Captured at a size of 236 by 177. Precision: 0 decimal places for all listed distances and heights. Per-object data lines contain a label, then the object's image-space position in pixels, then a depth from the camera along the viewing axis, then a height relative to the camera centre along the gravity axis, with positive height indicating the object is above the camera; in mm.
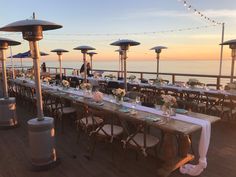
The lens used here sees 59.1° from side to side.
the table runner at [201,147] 3064 -1200
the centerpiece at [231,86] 6329 -612
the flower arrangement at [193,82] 6812 -517
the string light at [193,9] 8961 +2655
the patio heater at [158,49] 9300 +781
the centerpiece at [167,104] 3371 -611
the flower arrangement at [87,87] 5746 -547
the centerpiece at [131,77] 9241 -482
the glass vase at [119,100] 4518 -728
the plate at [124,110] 3821 -808
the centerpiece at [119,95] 4387 -596
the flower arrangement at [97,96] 4652 -652
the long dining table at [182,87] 6020 -713
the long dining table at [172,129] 2979 -866
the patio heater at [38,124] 3193 -917
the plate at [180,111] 3665 -793
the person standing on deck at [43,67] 14930 +30
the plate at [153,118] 3266 -827
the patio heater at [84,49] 7462 +647
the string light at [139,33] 13008 +2529
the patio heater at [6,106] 5273 -973
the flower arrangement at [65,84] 6734 -540
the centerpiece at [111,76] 10317 -459
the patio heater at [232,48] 6582 +583
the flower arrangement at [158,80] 7791 -513
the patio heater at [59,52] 8995 +665
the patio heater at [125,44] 5698 +631
